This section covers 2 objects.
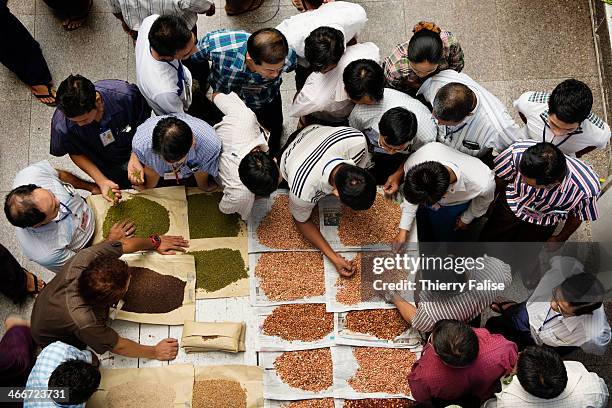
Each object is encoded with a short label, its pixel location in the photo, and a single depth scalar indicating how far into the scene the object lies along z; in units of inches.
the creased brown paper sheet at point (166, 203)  122.4
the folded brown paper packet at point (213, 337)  112.0
